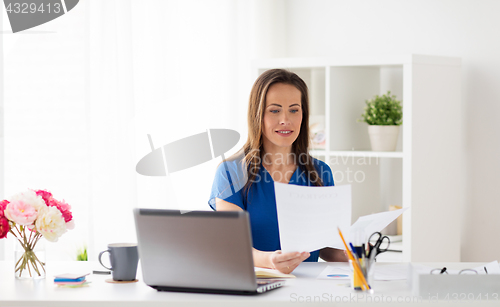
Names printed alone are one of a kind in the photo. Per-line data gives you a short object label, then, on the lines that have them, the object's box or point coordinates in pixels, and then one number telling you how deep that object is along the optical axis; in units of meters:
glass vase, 3.27
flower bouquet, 3.22
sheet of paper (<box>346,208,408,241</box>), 3.26
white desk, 3.01
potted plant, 4.68
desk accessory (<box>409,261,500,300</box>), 3.01
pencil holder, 3.09
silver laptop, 3.02
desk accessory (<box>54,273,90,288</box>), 3.18
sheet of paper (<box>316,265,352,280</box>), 3.26
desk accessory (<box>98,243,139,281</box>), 3.22
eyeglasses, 3.07
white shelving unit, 4.49
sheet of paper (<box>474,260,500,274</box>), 3.13
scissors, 3.11
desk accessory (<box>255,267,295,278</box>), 3.25
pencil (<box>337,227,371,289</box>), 3.09
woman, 3.66
